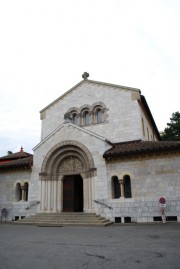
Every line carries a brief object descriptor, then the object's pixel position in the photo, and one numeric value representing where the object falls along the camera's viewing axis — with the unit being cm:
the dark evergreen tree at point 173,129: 3406
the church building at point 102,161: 1327
